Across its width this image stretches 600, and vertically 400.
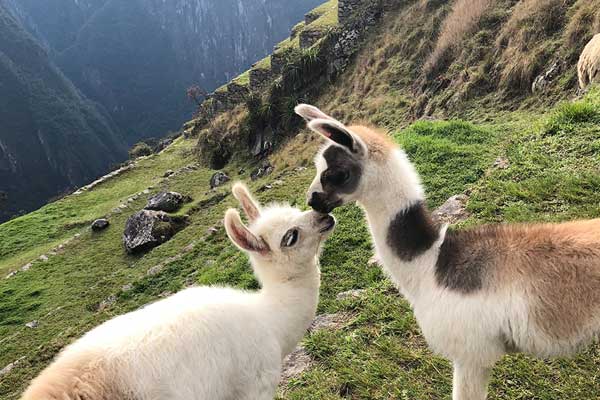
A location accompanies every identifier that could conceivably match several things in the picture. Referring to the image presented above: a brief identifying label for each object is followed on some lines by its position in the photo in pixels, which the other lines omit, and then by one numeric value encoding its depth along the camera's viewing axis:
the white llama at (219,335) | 2.50
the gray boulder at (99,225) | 19.70
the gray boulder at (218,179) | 22.58
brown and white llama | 2.49
